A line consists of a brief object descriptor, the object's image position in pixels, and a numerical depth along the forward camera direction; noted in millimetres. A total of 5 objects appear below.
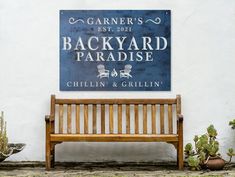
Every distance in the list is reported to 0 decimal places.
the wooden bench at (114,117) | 8300
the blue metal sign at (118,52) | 8508
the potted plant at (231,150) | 8305
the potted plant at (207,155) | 7938
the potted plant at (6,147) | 7879
